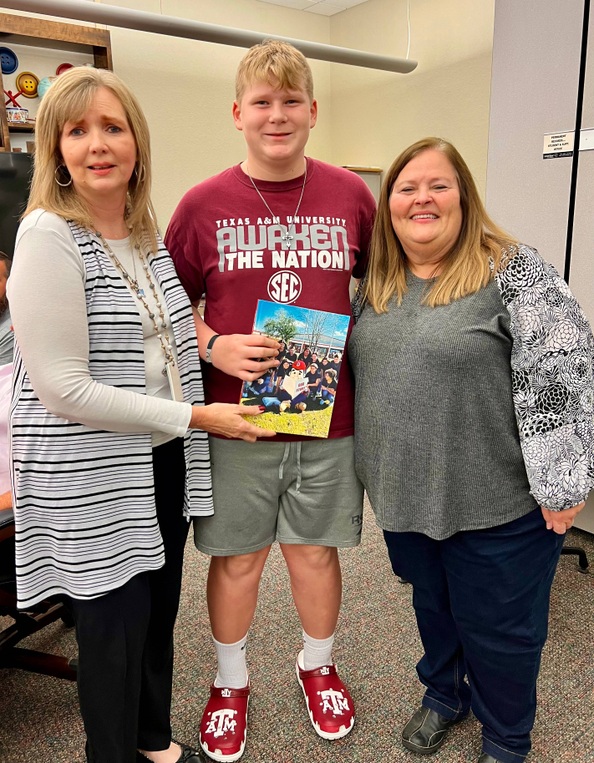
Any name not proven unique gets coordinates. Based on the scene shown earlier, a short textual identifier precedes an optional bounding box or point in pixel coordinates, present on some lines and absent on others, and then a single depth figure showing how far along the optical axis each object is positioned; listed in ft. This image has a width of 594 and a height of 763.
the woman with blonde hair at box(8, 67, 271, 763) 3.52
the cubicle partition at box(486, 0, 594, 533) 7.63
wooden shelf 11.93
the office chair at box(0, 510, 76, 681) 5.91
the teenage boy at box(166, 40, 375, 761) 4.52
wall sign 7.81
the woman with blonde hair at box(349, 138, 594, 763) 4.15
